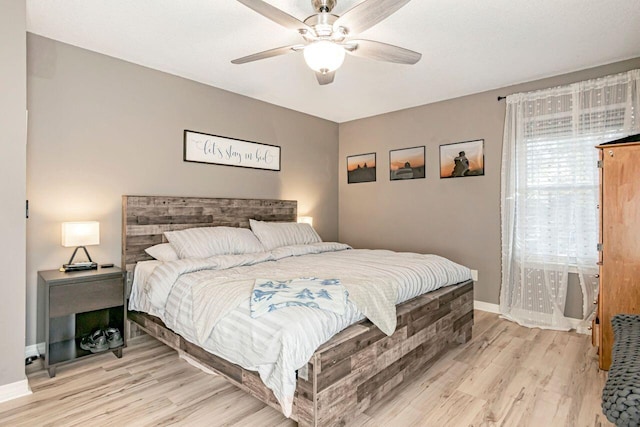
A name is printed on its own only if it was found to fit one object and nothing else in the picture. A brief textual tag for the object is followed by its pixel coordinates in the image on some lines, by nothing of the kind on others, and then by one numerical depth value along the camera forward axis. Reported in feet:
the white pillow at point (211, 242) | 10.12
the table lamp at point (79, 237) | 8.84
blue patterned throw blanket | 6.07
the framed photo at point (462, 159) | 13.30
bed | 5.65
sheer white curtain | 10.62
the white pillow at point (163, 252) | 10.08
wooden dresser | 7.95
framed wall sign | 12.01
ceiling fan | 6.14
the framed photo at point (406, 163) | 14.96
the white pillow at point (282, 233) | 12.28
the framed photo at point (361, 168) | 16.62
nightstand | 8.01
